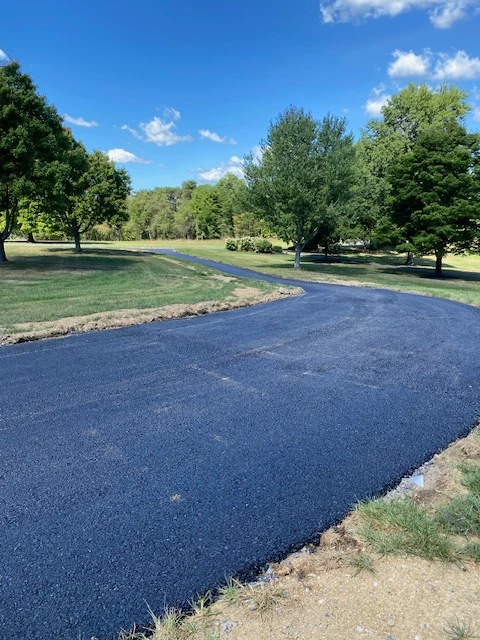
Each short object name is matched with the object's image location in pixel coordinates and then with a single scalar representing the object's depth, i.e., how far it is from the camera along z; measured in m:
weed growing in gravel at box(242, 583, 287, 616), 1.96
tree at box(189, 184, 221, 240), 66.81
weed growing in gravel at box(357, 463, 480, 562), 2.27
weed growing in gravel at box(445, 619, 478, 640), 1.76
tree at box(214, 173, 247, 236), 67.12
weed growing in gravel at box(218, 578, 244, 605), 2.01
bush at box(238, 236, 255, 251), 43.43
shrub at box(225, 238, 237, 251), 44.72
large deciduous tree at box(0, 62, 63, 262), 16.47
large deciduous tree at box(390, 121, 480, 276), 21.59
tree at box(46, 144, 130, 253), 30.23
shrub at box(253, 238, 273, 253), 42.09
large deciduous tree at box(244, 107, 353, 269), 21.70
